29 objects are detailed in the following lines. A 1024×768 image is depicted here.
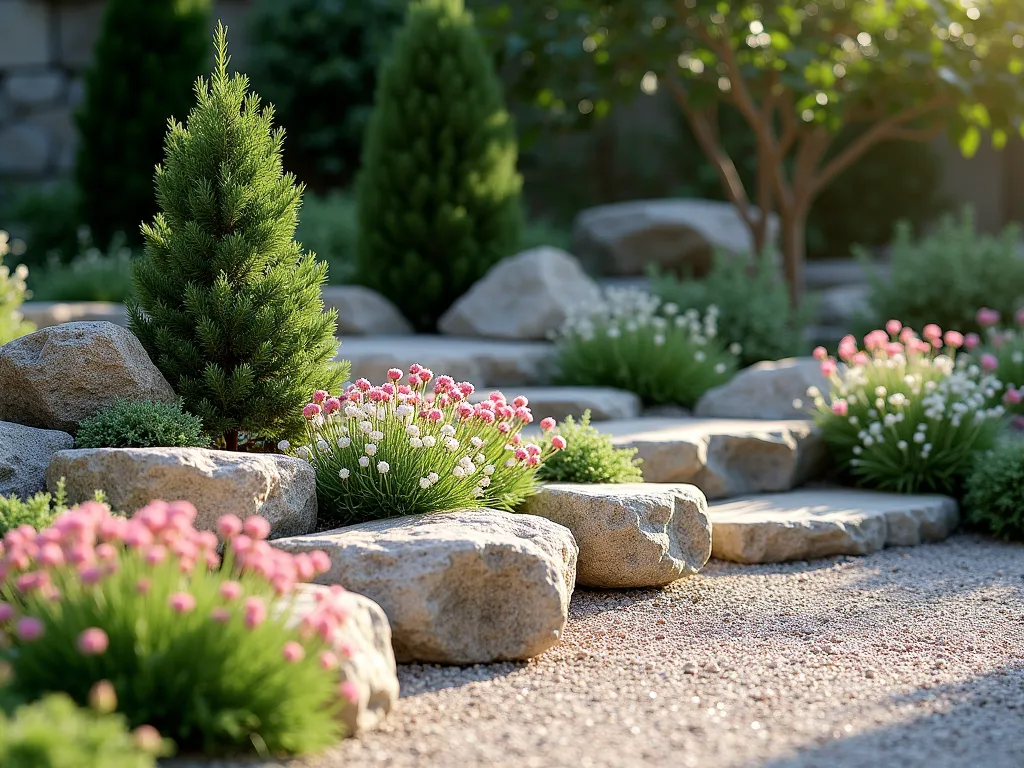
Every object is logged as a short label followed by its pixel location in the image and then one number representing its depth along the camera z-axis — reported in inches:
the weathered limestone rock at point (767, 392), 264.4
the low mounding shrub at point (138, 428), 157.0
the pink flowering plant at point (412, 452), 166.6
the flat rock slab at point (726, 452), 218.7
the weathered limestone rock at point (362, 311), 310.0
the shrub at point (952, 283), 332.5
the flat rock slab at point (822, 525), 203.0
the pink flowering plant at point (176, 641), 105.1
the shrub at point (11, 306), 216.5
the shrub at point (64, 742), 89.4
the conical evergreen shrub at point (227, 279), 170.4
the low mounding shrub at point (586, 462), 194.7
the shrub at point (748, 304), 316.2
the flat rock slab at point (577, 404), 251.1
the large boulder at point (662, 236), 416.2
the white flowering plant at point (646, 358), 276.2
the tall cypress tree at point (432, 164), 328.8
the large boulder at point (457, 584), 140.6
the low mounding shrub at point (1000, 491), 215.8
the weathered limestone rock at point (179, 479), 143.6
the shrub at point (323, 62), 487.5
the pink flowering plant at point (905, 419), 230.5
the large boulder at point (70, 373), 163.6
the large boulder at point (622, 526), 174.7
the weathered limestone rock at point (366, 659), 117.3
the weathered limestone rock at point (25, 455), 151.9
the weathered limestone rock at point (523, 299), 307.4
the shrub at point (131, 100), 399.2
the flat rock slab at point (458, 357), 258.1
